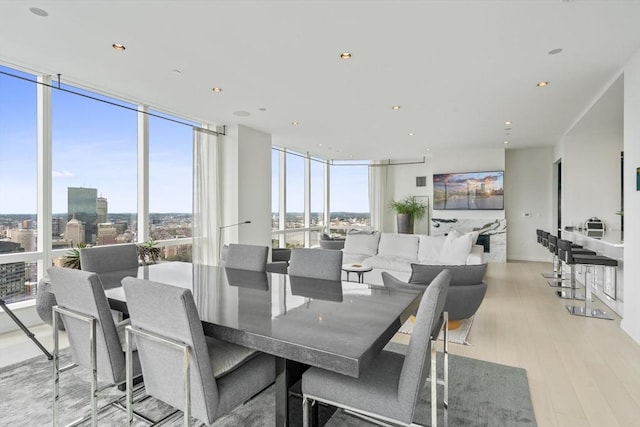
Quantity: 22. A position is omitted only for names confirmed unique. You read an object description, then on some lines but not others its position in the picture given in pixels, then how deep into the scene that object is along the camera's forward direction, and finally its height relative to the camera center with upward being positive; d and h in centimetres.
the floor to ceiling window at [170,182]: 513 +48
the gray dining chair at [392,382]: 136 -75
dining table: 128 -50
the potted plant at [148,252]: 469 -57
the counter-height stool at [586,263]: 398 -62
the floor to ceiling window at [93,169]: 406 +57
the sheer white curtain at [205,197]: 565 +26
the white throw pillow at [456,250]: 501 -58
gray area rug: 203 -126
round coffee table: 457 -78
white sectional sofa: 506 -66
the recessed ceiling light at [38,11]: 250 +151
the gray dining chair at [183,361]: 136 -67
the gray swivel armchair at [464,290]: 319 -74
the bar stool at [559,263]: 476 -95
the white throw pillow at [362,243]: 620 -59
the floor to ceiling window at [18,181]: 362 +34
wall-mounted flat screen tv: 809 +54
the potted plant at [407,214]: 966 -5
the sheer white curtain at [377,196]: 1034 +50
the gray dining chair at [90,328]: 167 -61
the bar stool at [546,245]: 604 -59
